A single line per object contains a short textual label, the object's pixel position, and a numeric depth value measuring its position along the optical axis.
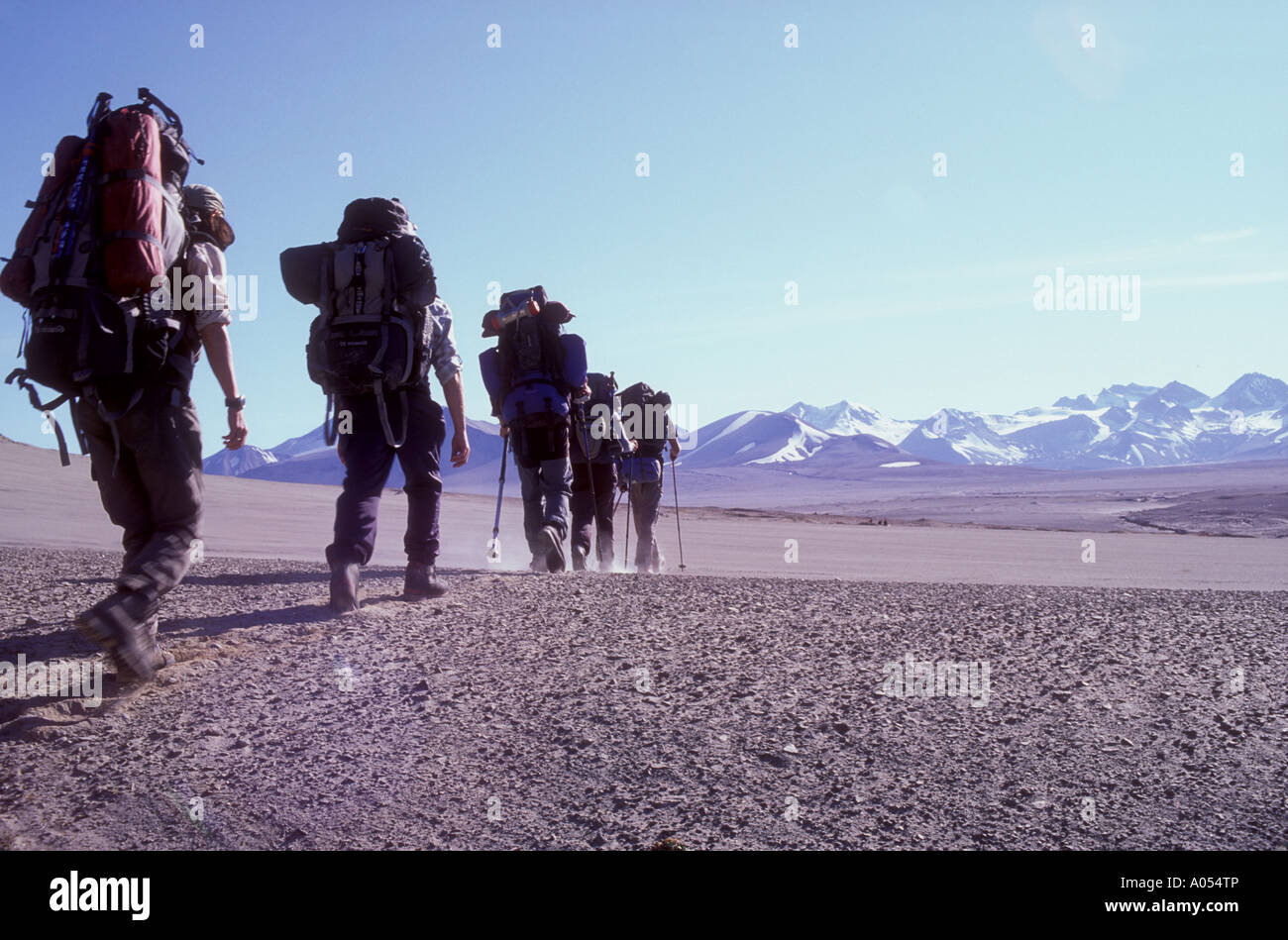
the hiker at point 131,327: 2.72
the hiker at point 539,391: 6.04
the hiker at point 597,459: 7.52
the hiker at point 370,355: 3.82
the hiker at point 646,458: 8.82
